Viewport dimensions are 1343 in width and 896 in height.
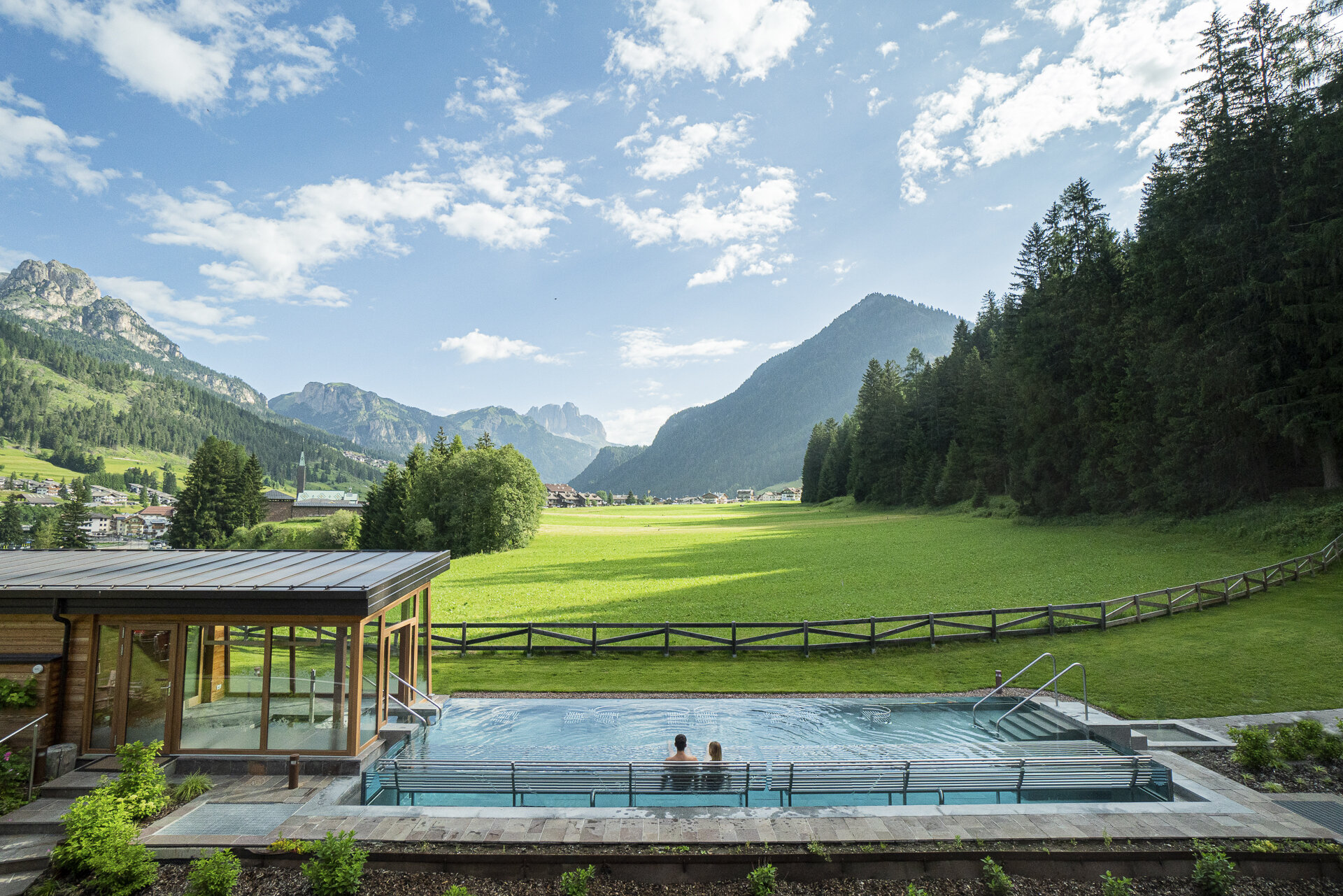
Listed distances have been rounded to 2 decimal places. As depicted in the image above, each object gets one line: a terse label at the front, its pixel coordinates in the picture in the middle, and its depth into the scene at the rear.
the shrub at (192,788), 10.32
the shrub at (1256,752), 11.07
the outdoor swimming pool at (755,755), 10.45
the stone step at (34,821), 9.52
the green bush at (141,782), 9.50
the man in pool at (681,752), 11.59
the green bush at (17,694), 11.10
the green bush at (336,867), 7.75
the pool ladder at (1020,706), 13.11
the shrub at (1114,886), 7.55
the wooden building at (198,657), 11.39
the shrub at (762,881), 7.62
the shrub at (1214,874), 7.82
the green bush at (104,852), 7.97
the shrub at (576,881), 7.60
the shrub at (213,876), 7.69
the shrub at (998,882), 7.87
